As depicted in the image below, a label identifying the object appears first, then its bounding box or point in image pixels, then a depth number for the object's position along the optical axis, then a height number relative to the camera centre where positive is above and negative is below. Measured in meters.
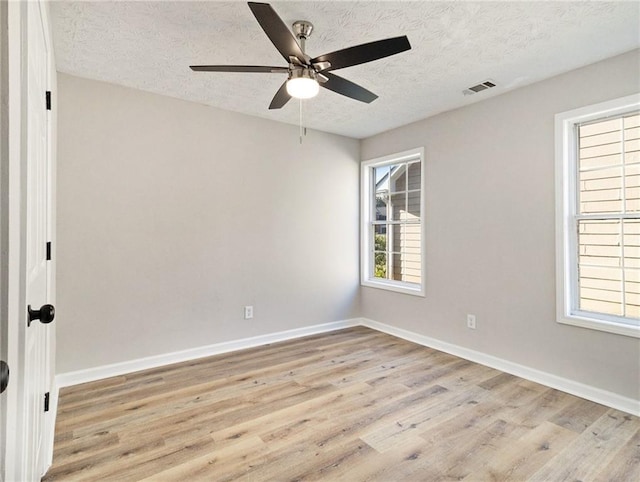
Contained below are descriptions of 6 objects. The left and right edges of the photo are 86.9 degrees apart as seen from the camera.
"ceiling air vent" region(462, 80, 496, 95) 3.01 +1.41
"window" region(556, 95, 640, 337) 2.58 +0.20
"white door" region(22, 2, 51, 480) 1.09 +0.02
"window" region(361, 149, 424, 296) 4.19 +0.25
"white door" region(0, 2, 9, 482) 0.69 +0.05
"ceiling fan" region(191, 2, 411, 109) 1.69 +1.05
